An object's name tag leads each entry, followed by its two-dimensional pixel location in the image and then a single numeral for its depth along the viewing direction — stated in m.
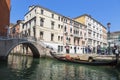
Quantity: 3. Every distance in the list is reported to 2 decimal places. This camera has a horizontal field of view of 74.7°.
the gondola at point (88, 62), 8.25
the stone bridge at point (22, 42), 10.49
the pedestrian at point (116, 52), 8.52
